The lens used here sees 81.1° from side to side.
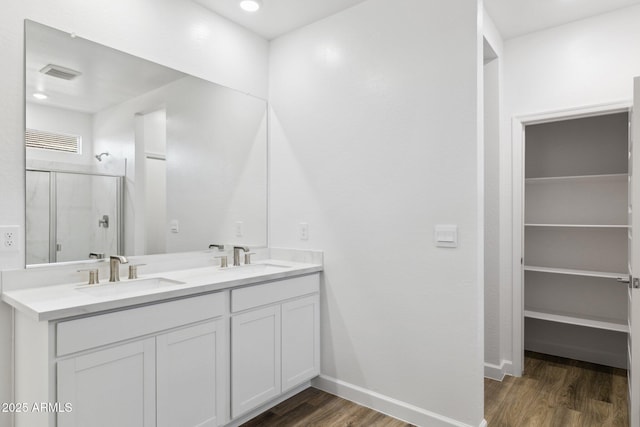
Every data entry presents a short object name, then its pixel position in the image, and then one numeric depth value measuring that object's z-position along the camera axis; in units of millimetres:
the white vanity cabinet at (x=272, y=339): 2070
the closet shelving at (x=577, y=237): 3057
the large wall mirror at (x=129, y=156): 1832
